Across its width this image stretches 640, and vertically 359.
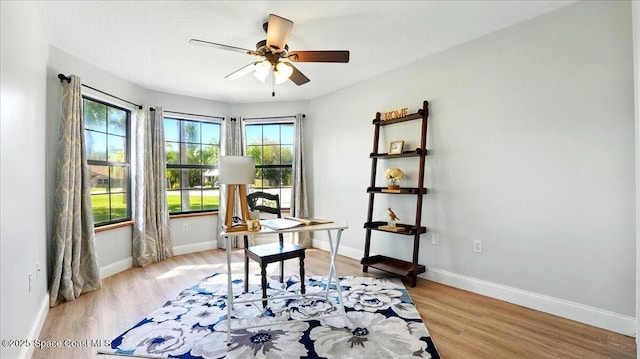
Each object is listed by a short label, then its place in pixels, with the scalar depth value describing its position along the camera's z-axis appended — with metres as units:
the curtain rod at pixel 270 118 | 5.13
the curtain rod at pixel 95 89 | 3.06
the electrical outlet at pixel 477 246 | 3.01
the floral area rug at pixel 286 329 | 2.05
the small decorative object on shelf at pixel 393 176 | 3.54
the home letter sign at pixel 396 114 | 3.57
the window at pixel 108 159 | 3.66
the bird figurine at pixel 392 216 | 3.56
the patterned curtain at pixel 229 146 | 4.99
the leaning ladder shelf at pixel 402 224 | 3.28
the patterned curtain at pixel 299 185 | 4.99
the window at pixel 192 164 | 4.78
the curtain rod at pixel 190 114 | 4.42
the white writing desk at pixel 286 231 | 2.18
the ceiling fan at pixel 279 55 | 2.27
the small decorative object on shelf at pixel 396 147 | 3.64
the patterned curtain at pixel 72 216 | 2.90
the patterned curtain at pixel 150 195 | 4.13
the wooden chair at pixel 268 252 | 2.64
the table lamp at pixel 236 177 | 2.32
